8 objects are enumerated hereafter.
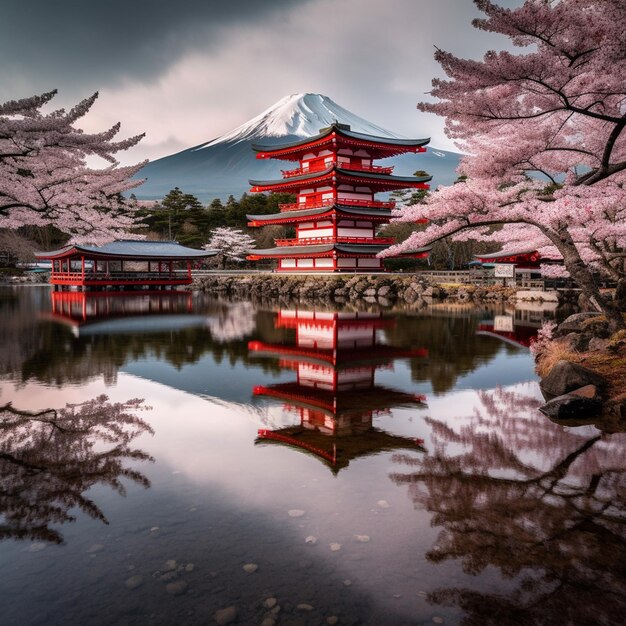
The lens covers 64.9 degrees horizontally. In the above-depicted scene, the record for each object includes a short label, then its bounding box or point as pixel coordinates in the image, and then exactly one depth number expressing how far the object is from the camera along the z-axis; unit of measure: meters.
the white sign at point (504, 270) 37.78
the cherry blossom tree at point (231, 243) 59.81
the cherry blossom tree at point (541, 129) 7.00
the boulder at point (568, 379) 8.45
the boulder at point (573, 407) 7.76
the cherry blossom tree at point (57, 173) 11.01
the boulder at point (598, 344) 10.28
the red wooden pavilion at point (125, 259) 41.31
